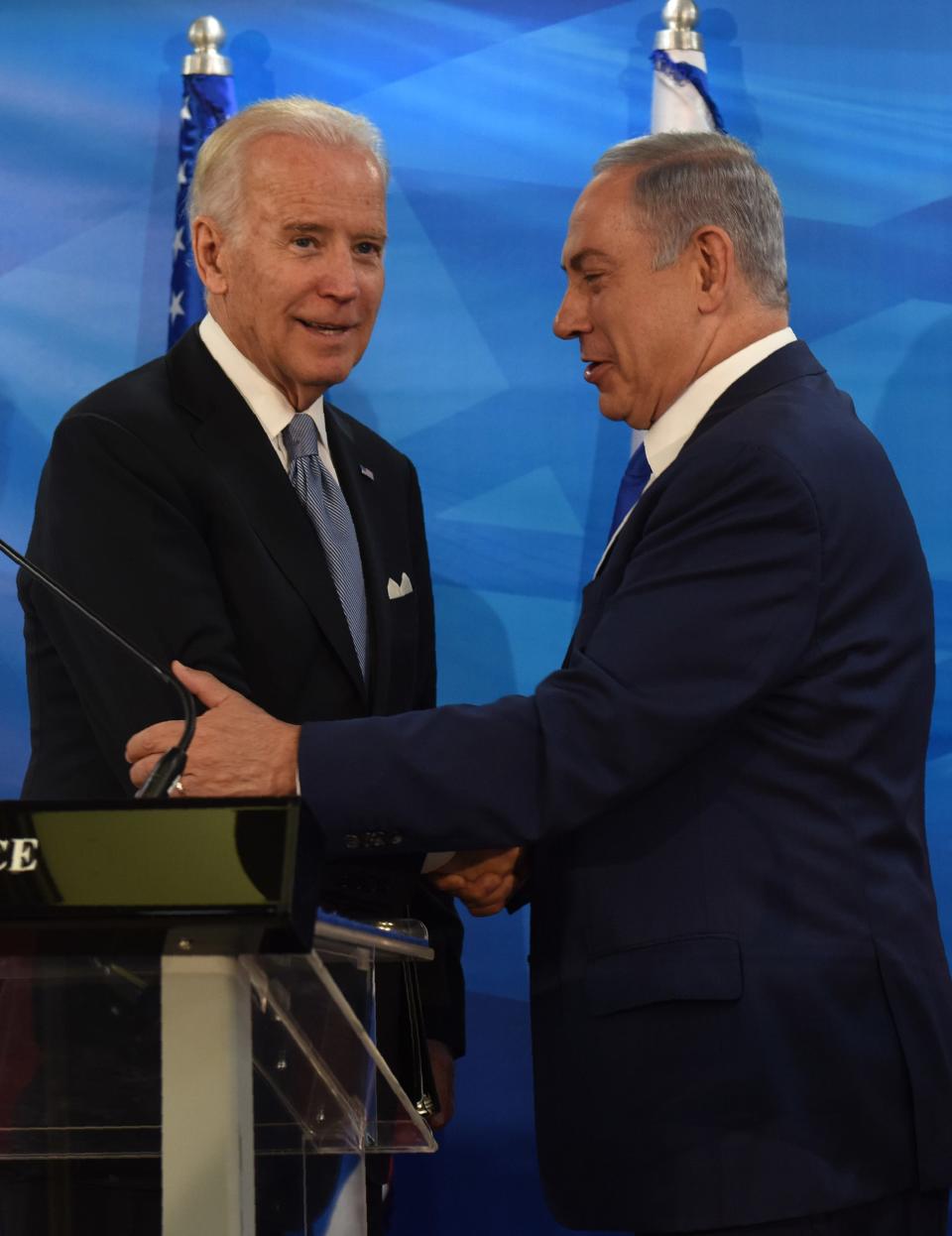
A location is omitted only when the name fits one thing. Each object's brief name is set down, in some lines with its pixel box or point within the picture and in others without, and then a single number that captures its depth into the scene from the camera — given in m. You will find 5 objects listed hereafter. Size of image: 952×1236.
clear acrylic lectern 5.38
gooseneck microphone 5.56
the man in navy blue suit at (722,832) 5.82
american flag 6.85
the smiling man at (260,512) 6.00
